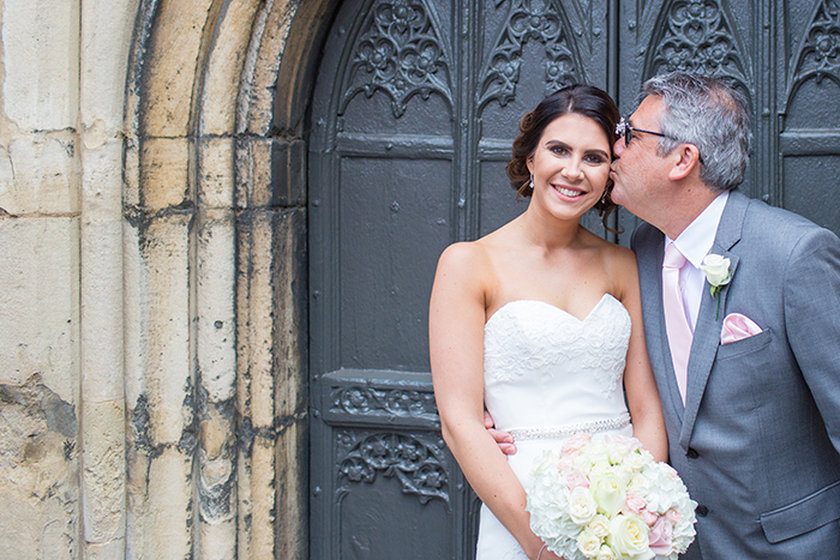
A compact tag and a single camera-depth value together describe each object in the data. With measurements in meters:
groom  2.01
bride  2.24
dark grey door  2.69
